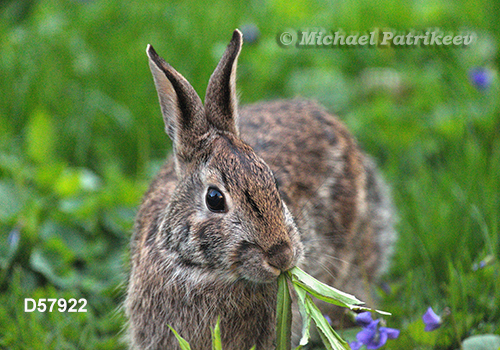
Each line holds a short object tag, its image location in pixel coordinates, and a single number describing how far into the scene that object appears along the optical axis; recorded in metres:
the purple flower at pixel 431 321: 6.31
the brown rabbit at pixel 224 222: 5.41
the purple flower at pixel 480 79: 10.56
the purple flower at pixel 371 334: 6.18
